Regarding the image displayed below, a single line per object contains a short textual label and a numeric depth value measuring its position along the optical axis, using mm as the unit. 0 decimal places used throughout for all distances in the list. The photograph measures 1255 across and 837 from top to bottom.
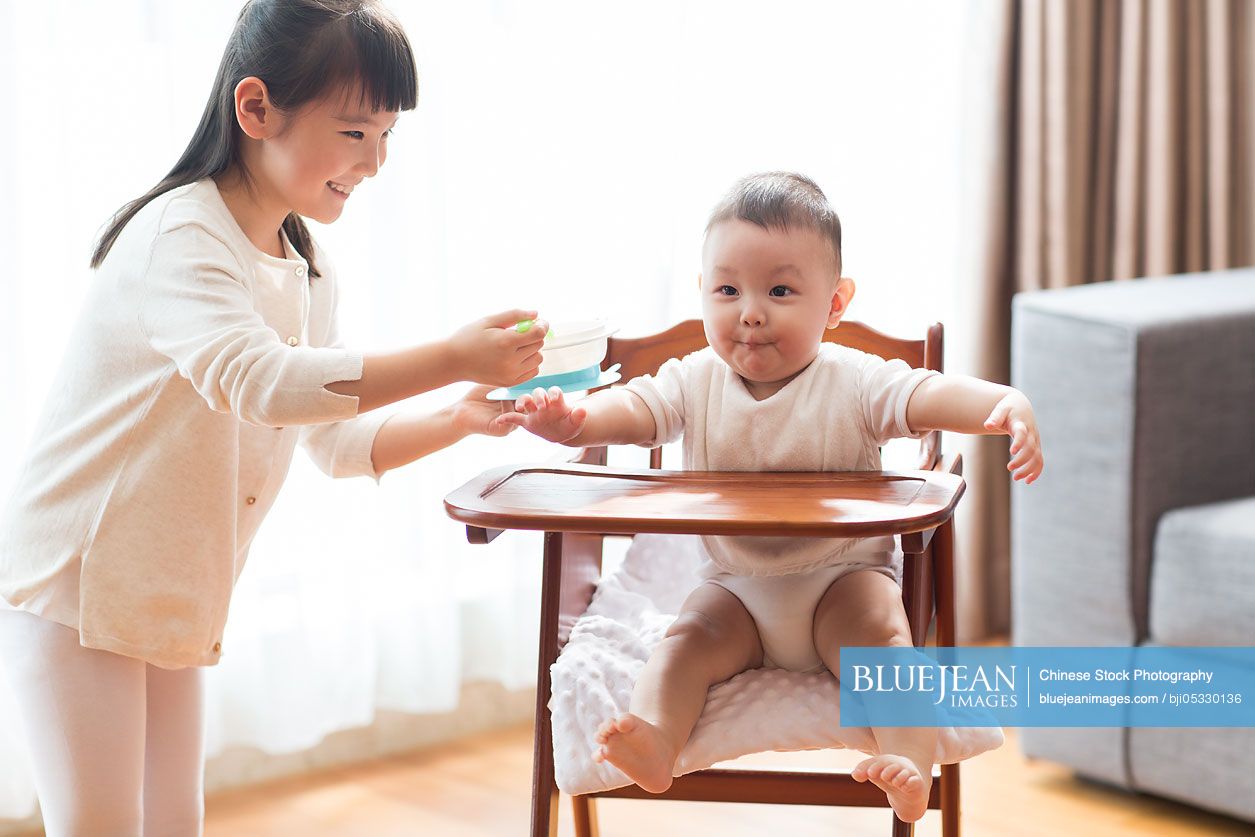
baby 3922
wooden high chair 3707
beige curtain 5222
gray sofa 4509
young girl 3793
